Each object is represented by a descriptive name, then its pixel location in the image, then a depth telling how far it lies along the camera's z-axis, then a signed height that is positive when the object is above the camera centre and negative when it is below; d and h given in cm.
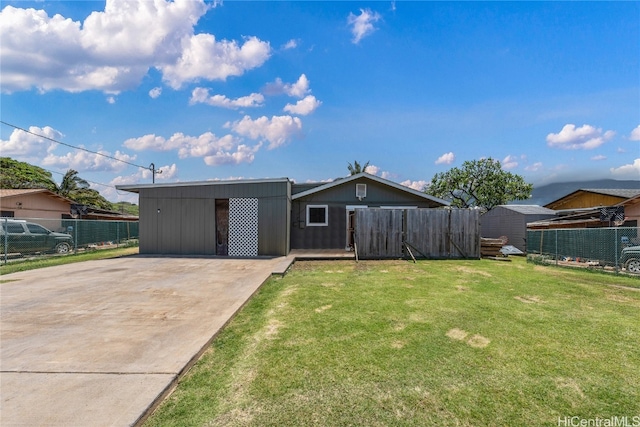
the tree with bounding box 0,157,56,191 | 2702 +444
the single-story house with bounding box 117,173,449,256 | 1240 +19
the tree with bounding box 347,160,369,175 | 3581 +598
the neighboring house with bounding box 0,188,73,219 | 1684 +102
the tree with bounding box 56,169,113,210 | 2766 +283
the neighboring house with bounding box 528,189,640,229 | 1307 +43
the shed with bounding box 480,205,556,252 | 1680 +0
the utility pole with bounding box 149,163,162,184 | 3167 +499
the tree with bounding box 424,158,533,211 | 3206 +359
